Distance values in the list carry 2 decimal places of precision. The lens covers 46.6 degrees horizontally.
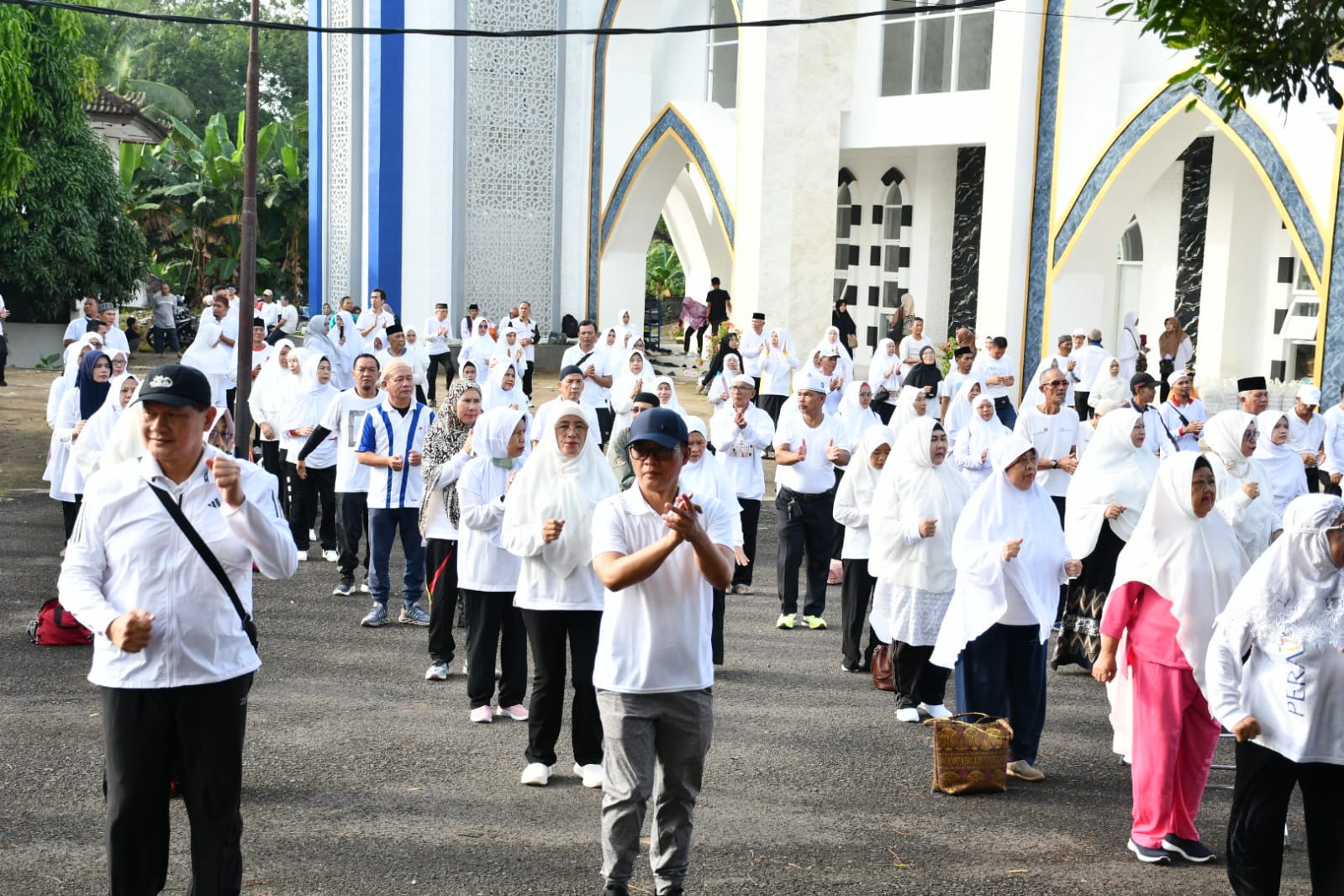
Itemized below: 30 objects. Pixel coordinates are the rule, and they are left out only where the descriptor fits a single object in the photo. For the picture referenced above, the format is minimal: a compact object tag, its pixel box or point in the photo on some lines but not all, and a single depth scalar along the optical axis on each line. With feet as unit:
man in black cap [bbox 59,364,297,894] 14.20
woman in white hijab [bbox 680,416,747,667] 28.40
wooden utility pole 50.72
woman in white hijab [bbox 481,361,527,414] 43.73
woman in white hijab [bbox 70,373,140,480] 28.37
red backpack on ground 29.48
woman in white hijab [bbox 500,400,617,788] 21.54
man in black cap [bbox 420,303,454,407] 75.46
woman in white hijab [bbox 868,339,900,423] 58.08
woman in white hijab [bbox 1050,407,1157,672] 28.96
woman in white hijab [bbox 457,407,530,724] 24.14
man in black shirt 88.28
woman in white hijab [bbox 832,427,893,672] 29.58
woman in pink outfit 19.53
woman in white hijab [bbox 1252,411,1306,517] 35.32
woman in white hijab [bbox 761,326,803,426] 61.93
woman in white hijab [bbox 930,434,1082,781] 22.81
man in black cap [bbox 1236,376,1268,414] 35.83
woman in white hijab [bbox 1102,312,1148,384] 65.36
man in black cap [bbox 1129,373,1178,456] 35.53
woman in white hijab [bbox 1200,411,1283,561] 29.55
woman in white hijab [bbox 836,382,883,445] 41.16
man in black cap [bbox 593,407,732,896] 16.35
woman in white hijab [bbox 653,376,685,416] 40.29
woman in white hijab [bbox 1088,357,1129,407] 52.24
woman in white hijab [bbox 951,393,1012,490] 37.01
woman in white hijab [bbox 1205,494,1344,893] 16.05
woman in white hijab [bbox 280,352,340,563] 37.58
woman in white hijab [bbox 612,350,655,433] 48.39
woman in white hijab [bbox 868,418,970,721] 26.18
